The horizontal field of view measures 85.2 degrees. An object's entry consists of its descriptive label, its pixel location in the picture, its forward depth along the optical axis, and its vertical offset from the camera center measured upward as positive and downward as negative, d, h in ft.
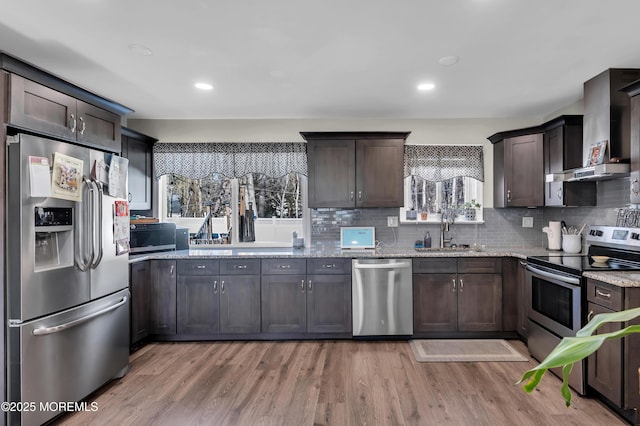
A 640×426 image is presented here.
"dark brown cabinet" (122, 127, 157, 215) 12.35 +1.77
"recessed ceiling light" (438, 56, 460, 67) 8.60 +3.81
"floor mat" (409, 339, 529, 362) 10.21 -4.29
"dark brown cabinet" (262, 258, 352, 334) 11.68 -2.81
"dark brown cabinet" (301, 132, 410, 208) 12.84 +1.68
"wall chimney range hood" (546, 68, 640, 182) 8.91 +2.33
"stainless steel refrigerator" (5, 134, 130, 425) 6.48 -1.35
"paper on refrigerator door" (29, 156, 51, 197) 6.58 +0.72
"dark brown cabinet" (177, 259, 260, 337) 11.68 -2.82
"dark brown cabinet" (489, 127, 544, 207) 12.17 +1.56
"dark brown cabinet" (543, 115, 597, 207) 11.19 +1.66
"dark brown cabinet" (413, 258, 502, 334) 11.65 -2.87
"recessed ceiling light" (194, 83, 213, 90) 10.34 +3.83
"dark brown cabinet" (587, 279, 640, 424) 7.00 -3.12
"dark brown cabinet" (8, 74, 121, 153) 6.54 +2.11
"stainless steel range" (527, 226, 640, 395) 8.21 -1.91
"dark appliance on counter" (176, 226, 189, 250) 13.69 -0.99
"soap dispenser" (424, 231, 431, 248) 13.29 -1.12
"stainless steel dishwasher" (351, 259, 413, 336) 11.54 -2.92
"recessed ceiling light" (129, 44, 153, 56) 8.02 +3.86
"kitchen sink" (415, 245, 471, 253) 12.48 -1.38
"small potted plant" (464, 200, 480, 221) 13.84 +0.05
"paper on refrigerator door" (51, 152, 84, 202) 7.01 +0.76
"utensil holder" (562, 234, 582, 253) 11.45 -1.07
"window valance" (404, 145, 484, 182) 13.78 +2.05
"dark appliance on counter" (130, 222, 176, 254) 11.79 -0.84
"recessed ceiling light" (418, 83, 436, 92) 10.32 +3.78
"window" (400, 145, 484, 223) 13.79 +1.15
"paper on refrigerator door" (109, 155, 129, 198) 8.58 +0.93
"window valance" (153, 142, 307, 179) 13.84 +2.16
